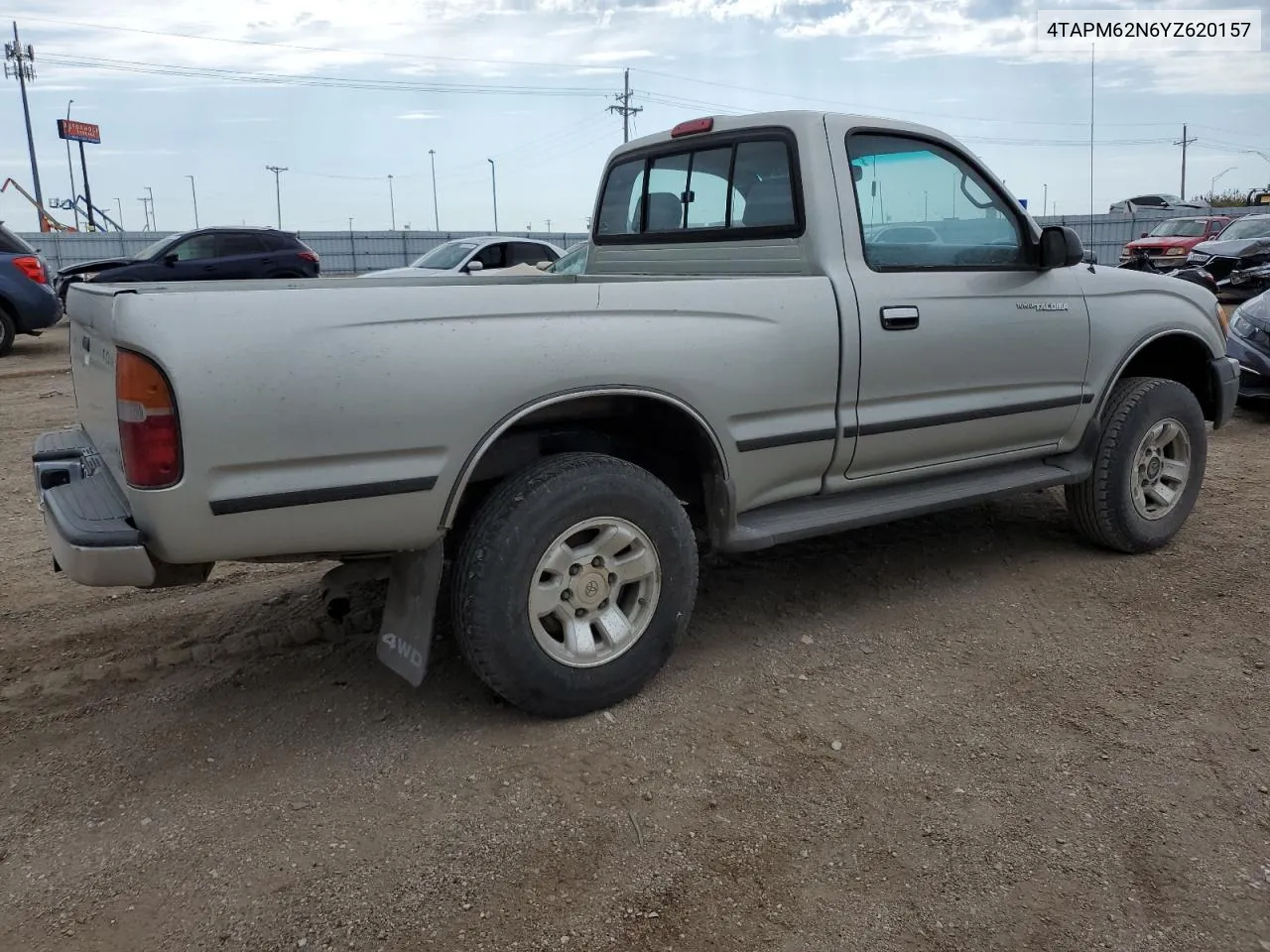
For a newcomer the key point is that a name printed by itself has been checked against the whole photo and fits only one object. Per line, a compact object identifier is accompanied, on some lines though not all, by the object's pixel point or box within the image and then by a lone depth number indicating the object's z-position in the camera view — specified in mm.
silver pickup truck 2723
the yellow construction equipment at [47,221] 38719
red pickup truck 22688
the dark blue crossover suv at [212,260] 16203
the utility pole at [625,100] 57188
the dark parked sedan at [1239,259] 17656
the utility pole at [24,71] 40750
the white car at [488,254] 15391
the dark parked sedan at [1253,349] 8188
